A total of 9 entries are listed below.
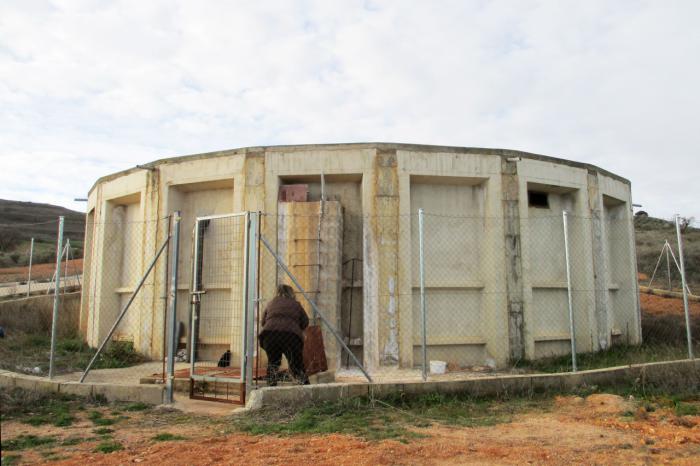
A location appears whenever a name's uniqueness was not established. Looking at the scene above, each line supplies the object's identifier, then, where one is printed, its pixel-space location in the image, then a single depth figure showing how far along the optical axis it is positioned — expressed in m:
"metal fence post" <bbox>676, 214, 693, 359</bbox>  8.41
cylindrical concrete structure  9.60
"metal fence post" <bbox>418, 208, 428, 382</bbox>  7.28
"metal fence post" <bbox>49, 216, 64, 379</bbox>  7.76
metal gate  9.71
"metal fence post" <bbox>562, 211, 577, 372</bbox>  7.73
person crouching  7.35
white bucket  9.31
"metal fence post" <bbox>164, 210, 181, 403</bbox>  6.95
